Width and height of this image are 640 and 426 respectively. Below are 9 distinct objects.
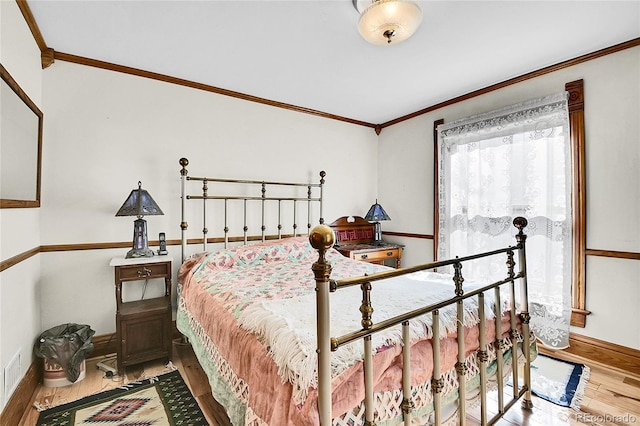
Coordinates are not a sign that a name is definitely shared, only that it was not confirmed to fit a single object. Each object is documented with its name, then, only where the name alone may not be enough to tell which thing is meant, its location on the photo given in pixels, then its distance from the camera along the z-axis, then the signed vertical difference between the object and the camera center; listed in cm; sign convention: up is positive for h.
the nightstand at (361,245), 353 -40
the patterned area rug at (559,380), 191 -118
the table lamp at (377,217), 383 -4
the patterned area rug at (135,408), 173 -118
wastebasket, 205 -95
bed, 99 -55
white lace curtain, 252 +17
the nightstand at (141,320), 221 -79
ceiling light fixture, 168 +113
